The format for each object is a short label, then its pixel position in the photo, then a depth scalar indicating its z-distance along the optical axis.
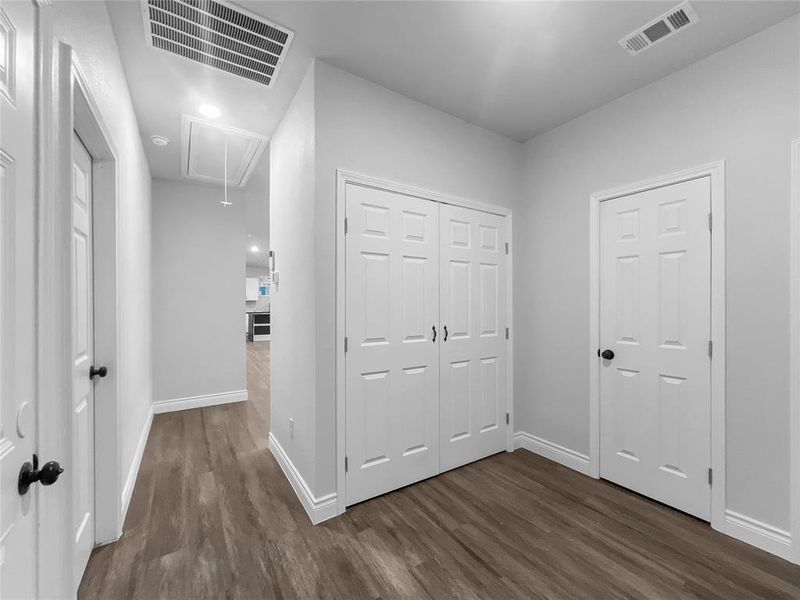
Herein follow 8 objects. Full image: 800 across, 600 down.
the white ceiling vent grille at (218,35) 1.75
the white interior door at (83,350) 1.59
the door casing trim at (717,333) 2.04
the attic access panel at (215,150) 2.96
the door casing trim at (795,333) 1.79
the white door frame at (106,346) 1.88
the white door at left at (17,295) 0.78
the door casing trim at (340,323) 2.19
